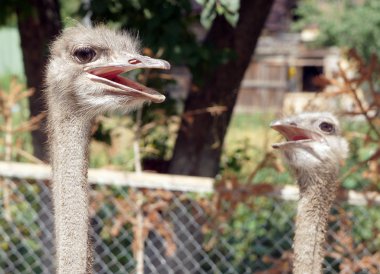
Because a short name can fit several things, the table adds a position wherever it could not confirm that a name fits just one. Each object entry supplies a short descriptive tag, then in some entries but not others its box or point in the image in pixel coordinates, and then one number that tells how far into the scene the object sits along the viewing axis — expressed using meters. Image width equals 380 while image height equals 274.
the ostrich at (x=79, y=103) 4.86
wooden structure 34.96
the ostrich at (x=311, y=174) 5.78
